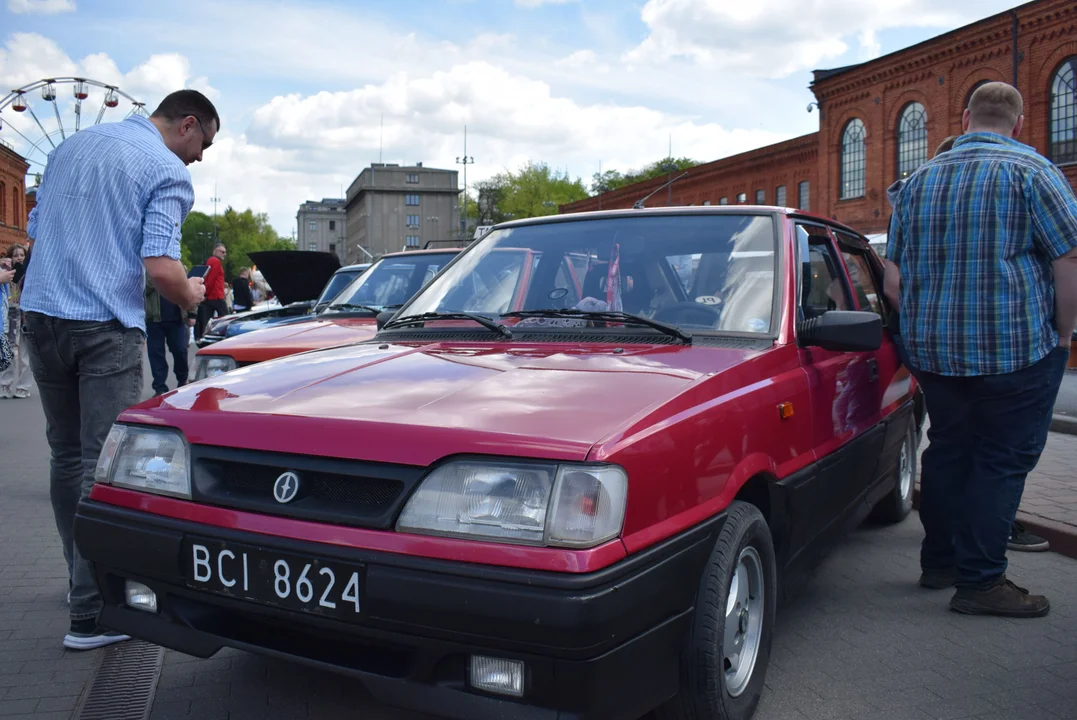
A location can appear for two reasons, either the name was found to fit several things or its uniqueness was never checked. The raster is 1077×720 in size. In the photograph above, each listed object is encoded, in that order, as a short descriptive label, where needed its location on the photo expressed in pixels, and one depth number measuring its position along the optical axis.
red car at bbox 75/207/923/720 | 2.15
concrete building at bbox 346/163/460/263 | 124.00
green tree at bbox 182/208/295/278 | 126.94
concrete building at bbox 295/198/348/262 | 166.50
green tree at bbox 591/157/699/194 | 103.28
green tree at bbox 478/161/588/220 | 89.50
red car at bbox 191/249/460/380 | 6.19
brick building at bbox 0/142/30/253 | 49.56
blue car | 9.58
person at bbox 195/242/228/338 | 14.87
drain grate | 2.97
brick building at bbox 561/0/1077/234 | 32.25
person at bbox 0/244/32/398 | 11.28
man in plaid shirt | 3.83
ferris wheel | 24.42
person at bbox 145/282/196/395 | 10.65
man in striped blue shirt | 3.49
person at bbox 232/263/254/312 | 18.92
